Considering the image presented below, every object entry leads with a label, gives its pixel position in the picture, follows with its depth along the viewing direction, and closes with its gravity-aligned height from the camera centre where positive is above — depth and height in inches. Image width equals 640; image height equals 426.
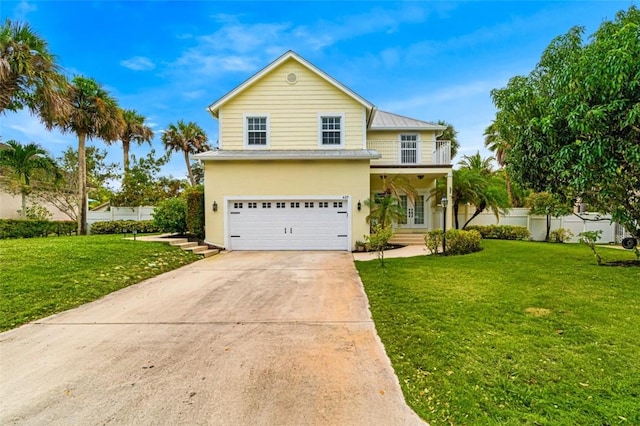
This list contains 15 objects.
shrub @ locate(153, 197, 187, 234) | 507.2 -2.0
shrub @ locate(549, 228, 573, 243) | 620.7 -44.7
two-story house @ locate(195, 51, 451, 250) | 490.0 +79.5
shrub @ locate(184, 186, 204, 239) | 499.8 -0.4
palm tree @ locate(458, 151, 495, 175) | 687.1 +116.4
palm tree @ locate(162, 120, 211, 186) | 1058.1 +259.5
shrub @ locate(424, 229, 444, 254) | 429.4 -38.4
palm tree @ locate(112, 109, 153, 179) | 948.6 +258.6
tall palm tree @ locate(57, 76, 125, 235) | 655.1 +205.2
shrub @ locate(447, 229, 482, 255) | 418.9 -38.9
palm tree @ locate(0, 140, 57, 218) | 631.2 +107.4
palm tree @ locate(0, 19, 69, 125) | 413.1 +191.5
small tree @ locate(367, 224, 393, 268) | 348.5 -26.7
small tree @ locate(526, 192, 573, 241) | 358.1 +5.6
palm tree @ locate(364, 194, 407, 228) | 485.4 +3.4
